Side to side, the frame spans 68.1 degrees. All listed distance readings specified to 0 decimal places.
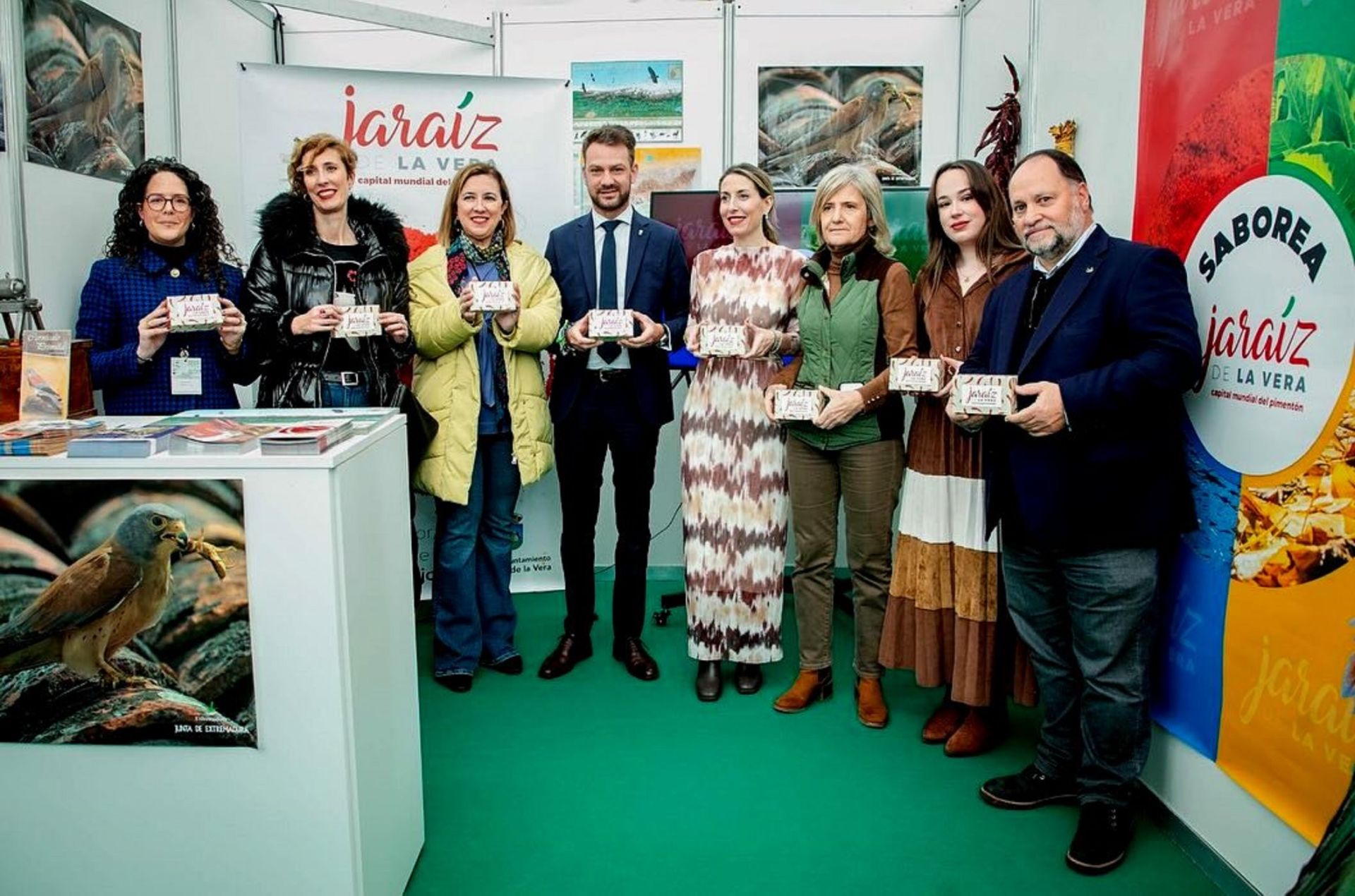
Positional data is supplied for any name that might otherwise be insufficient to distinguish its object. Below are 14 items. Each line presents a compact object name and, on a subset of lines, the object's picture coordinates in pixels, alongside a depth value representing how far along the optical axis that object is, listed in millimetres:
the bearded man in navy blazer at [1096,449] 2199
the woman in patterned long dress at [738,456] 3244
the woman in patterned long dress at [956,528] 2820
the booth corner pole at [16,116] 2662
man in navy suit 3400
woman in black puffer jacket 3051
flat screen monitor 4309
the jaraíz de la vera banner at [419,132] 4039
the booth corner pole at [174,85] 3590
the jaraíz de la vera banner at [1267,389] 1889
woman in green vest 3018
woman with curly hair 2879
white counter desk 1747
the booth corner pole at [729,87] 4566
